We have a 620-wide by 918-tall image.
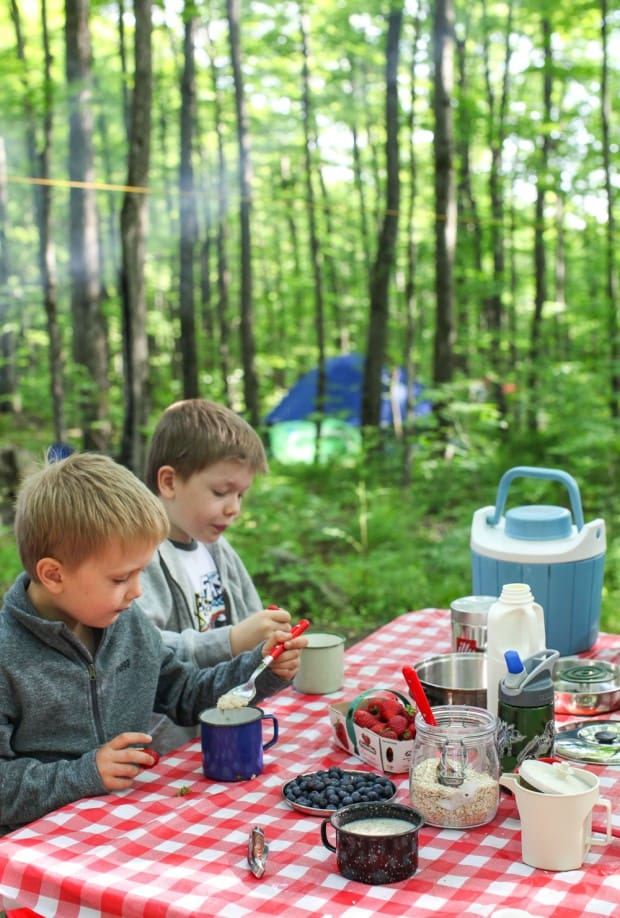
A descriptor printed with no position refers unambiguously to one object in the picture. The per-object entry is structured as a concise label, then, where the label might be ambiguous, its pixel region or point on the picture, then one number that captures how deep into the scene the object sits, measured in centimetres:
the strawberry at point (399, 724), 159
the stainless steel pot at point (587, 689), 188
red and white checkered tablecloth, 119
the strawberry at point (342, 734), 169
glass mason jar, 138
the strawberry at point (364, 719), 162
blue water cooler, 219
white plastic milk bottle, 164
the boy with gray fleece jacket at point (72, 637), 157
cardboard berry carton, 159
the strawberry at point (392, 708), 163
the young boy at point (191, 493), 216
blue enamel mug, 158
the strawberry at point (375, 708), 164
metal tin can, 199
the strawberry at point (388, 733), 159
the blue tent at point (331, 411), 1118
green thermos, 147
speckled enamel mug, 123
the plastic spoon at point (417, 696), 142
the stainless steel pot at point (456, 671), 186
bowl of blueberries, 143
